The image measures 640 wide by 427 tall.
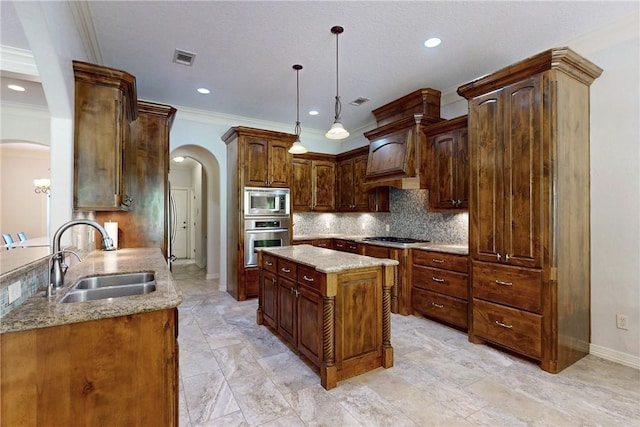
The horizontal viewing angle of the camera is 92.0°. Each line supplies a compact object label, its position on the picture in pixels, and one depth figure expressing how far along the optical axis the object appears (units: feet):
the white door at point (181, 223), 28.99
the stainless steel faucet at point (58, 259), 5.43
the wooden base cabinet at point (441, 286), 11.12
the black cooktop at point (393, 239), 14.86
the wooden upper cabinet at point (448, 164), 12.17
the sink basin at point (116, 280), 6.50
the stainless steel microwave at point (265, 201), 15.62
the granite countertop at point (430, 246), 11.48
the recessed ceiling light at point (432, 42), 9.66
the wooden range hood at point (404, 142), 13.41
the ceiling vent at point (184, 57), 10.51
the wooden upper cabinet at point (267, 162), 15.65
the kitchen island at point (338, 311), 7.70
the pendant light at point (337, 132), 9.83
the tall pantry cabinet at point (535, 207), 8.29
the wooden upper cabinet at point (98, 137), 8.11
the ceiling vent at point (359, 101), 14.88
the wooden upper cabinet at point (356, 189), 17.02
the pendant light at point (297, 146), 11.51
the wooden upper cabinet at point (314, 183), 18.35
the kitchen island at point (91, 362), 3.92
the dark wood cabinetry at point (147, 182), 12.63
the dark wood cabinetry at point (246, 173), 15.44
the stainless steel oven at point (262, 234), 15.61
